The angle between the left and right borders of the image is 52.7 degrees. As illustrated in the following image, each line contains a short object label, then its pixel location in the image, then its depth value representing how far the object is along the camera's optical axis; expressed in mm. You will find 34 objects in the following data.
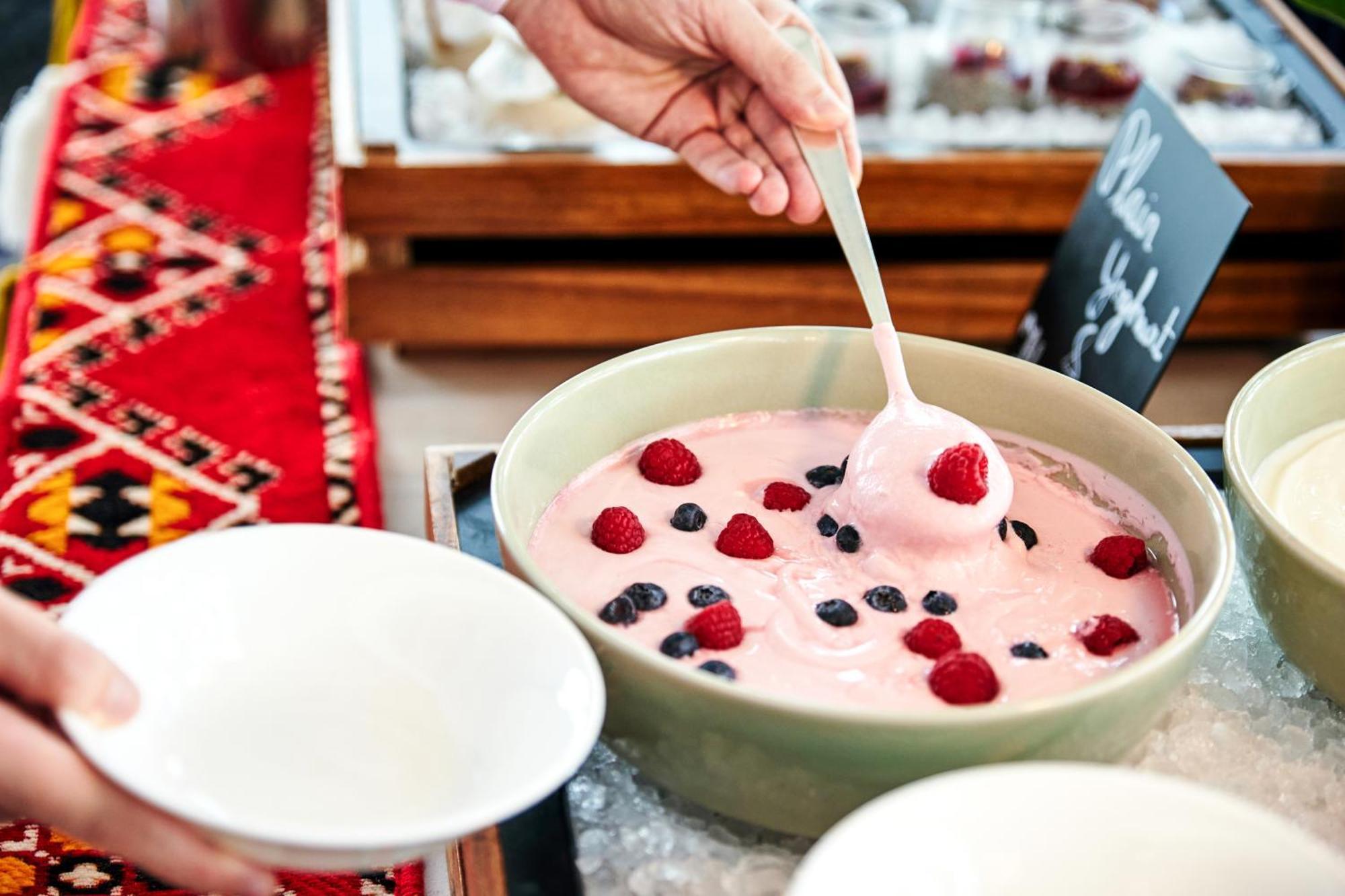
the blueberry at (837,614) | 907
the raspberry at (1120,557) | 979
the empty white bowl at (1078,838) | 681
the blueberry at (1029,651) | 883
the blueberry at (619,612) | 903
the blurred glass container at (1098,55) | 2102
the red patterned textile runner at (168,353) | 1542
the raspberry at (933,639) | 876
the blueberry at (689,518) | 1018
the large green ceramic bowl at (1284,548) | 869
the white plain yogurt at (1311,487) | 987
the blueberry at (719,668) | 855
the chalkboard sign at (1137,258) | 1208
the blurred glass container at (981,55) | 2125
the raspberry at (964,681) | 833
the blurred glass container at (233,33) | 2811
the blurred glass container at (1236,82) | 2064
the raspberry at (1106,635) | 899
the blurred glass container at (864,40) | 2084
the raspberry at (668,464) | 1071
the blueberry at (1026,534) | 1016
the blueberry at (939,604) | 924
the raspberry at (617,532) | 982
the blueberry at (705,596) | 928
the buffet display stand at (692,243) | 1853
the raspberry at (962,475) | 941
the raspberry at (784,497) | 1044
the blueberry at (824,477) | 1080
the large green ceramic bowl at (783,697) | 750
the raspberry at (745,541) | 984
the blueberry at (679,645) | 865
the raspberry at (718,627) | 875
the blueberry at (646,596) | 923
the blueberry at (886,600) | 928
